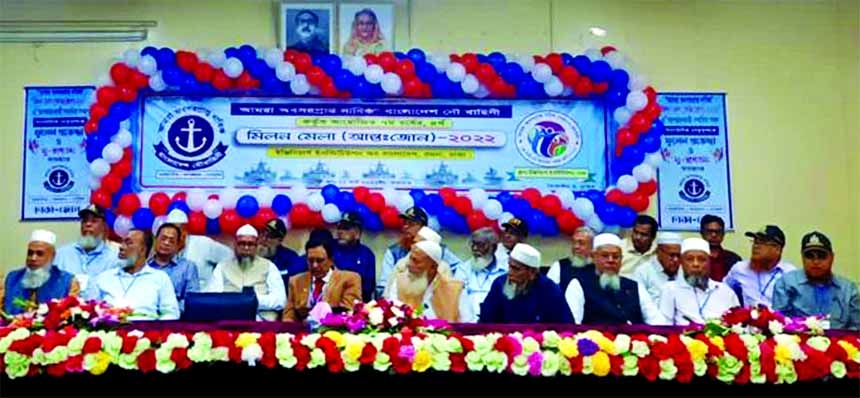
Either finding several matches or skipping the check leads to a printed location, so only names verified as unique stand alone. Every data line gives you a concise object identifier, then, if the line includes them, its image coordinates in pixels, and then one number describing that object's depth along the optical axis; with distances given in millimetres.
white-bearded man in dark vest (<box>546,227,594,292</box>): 5141
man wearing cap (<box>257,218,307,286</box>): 5723
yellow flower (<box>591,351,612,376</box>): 3717
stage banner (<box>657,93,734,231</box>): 6543
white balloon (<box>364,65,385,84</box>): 6309
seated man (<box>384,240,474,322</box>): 4832
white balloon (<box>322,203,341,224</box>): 6129
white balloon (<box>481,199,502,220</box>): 6207
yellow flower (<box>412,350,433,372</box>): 3686
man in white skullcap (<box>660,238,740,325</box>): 4891
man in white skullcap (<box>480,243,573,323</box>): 4527
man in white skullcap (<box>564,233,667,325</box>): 4730
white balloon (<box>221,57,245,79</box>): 6281
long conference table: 3742
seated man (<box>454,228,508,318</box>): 5480
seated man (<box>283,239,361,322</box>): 5051
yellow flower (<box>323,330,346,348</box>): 3730
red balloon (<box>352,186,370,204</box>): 6238
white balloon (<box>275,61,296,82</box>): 6293
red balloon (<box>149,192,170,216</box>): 6137
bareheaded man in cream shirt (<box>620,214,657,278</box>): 5648
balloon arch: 6191
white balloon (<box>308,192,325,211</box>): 6184
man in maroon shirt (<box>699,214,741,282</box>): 5805
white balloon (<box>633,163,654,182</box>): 6254
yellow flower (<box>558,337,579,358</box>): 3742
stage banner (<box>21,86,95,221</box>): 6457
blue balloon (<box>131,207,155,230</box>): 6082
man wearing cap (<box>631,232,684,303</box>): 5211
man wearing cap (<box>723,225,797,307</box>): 5441
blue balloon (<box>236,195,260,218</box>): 6133
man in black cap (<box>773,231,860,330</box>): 4930
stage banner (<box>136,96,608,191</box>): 6414
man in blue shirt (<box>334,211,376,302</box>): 5645
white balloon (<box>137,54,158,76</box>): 6328
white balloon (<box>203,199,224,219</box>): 6160
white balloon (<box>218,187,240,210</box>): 6191
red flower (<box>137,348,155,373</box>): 3691
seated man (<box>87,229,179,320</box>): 4867
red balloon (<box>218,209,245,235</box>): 6141
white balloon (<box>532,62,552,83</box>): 6359
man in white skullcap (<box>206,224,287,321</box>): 5336
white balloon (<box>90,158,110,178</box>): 6176
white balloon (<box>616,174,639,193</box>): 6238
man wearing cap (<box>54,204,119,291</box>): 5645
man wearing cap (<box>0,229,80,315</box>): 4930
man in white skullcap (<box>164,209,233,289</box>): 5820
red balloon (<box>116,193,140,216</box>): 6129
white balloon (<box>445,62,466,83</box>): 6355
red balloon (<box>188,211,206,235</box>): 6156
